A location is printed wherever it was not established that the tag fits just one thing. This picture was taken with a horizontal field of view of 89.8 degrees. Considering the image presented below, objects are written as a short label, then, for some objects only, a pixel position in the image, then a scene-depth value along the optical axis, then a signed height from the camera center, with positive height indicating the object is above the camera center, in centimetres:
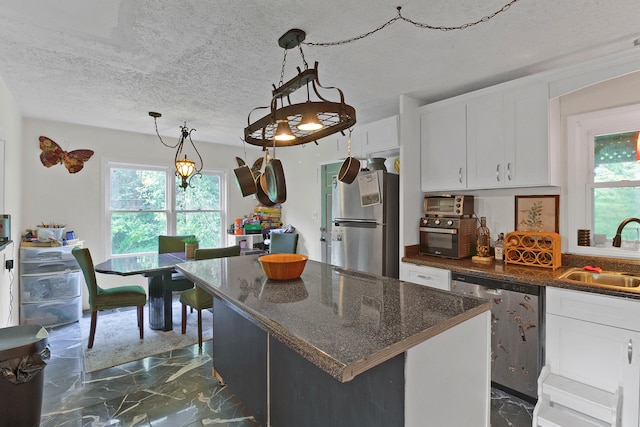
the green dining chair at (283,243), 416 -44
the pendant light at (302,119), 138 +42
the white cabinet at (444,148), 281 +56
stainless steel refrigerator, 308 -15
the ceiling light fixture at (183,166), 359 +52
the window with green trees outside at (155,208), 439 +5
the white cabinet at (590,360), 181 -92
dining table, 323 -78
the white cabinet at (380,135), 302 +73
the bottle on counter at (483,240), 276 -27
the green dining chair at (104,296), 287 -81
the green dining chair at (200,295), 296 -79
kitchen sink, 213 -48
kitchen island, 100 -47
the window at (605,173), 235 +27
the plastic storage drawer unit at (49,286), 340 -81
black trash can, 171 -90
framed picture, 259 -4
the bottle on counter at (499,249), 270 -34
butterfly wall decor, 381 +68
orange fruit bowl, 172 -32
